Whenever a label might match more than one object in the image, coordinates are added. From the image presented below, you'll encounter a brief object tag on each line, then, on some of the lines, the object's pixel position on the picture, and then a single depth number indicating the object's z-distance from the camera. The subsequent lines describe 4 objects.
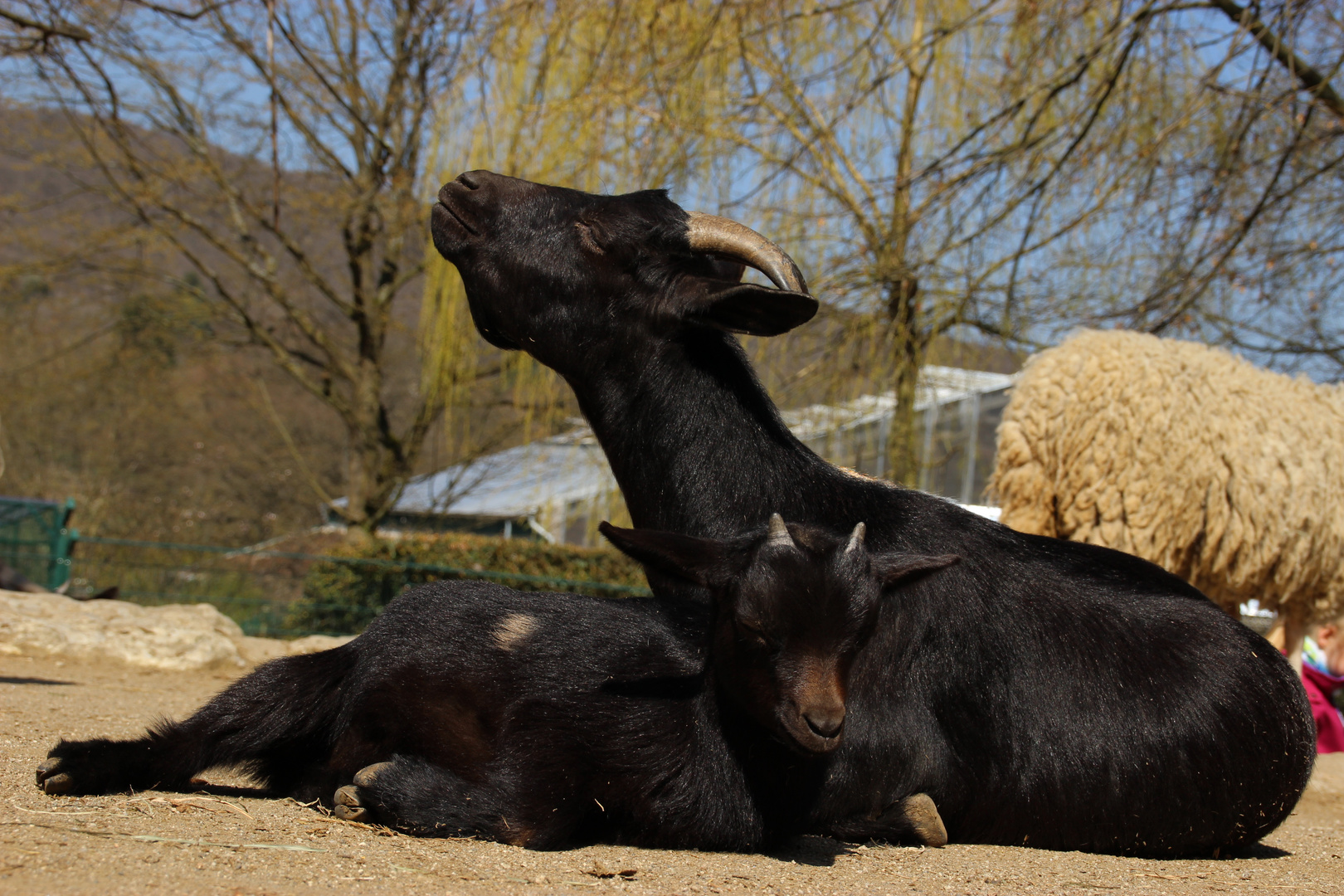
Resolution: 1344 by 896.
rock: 7.93
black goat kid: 2.78
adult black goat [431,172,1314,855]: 3.46
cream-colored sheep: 7.33
